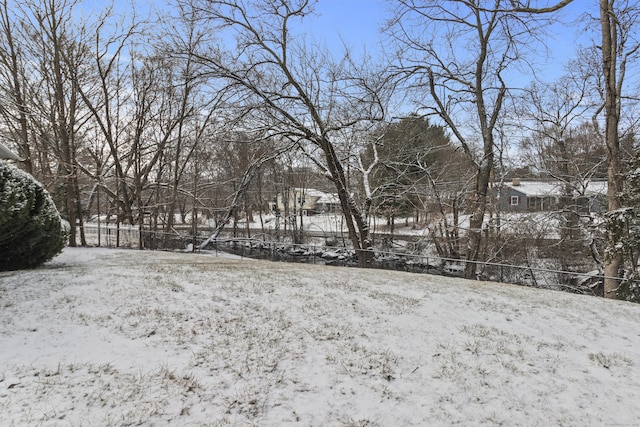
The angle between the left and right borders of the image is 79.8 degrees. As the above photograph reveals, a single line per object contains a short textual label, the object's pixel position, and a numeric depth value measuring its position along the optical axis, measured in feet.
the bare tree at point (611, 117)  31.24
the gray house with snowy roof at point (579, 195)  46.07
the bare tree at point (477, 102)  44.70
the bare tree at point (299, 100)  42.27
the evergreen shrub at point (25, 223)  20.66
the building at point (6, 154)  31.35
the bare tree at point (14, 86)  52.21
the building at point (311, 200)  90.65
